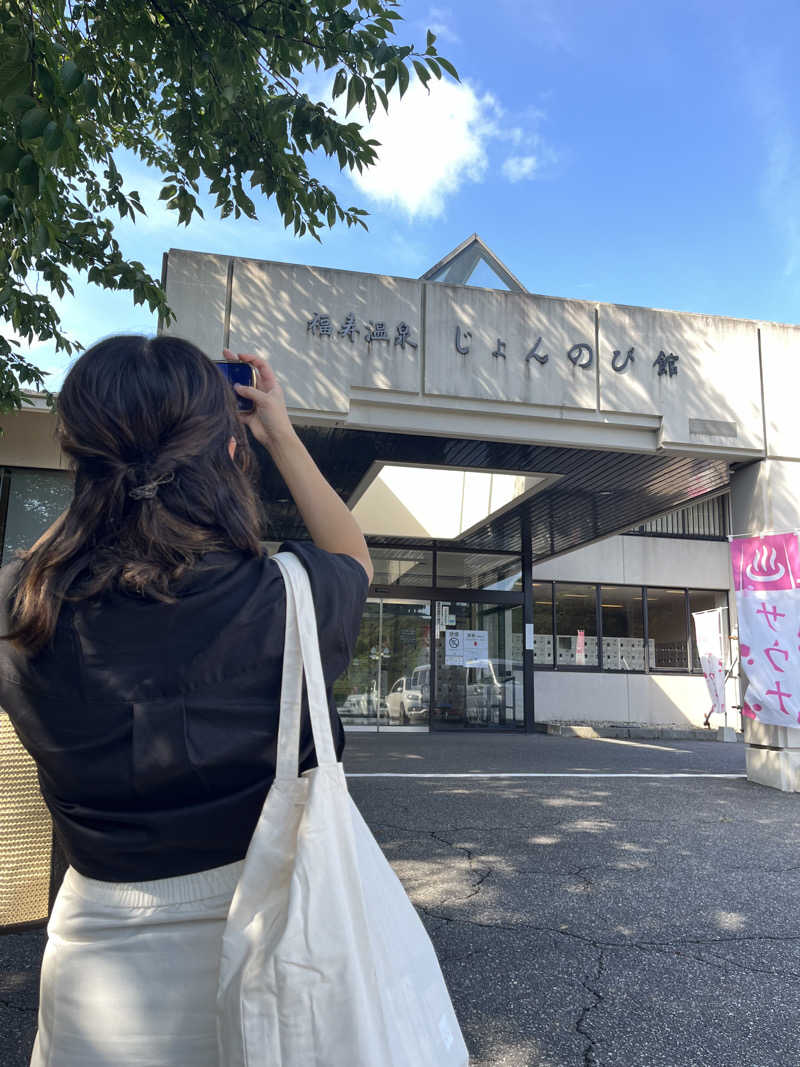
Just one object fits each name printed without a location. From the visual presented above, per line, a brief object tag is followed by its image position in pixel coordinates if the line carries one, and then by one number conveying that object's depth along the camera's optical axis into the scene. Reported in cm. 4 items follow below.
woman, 97
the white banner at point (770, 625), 684
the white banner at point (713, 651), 1351
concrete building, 727
